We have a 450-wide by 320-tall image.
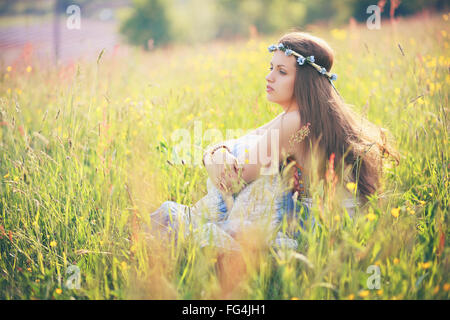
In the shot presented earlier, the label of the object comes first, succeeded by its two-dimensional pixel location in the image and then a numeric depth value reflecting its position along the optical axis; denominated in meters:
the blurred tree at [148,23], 12.50
